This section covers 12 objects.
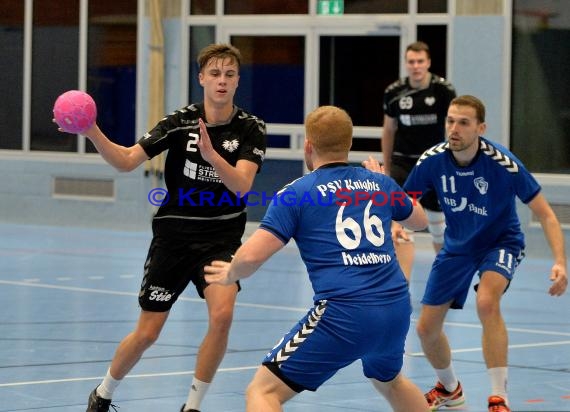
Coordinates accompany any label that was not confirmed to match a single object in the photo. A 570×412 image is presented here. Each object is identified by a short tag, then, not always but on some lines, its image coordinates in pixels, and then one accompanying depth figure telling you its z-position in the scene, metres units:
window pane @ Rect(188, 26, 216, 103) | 17.89
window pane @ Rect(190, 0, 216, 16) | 17.81
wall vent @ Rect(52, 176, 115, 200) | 18.53
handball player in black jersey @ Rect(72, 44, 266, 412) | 6.70
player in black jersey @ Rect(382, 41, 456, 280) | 11.79
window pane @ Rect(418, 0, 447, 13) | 16.28
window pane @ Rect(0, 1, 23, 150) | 19.19
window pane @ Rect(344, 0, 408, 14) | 16.53
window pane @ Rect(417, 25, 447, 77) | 16.39
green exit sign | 16.97
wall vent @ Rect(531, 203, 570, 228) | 15.47
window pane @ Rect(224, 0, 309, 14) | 17.27
